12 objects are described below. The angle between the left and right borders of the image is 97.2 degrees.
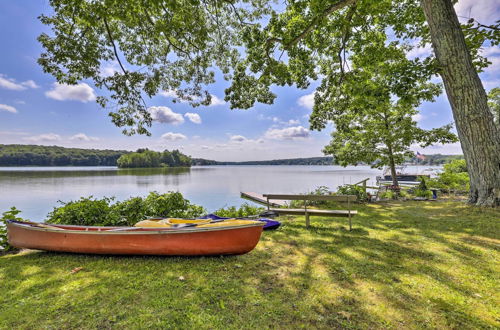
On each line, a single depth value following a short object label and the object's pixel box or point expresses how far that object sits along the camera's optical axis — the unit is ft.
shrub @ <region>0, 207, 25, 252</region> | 17.60
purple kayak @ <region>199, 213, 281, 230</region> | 21.16
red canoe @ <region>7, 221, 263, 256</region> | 14.19
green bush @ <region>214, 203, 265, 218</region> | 25.56
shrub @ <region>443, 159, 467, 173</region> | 64.80
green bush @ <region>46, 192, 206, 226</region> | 19.79
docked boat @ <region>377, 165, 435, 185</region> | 102.68
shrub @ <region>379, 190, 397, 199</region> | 44.19
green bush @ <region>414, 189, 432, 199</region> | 42.93
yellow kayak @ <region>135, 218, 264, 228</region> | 14.57
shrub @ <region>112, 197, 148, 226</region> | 21.84
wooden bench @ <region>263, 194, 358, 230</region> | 20.10
